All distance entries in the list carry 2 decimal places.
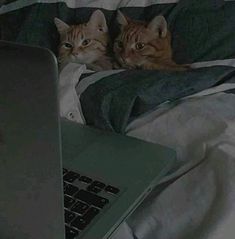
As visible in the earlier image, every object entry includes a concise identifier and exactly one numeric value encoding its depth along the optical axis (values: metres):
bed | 0.60
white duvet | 0.58
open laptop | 0.31
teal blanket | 0.75
